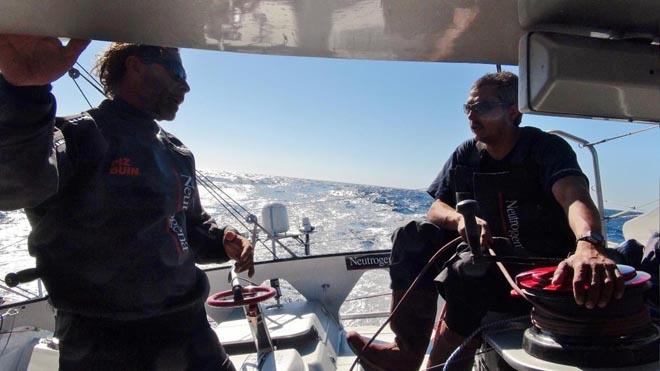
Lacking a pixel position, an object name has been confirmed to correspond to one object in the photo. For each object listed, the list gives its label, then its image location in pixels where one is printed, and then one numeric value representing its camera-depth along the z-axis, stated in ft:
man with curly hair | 4.00
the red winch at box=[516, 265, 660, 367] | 3.29
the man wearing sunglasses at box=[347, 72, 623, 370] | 5.03
